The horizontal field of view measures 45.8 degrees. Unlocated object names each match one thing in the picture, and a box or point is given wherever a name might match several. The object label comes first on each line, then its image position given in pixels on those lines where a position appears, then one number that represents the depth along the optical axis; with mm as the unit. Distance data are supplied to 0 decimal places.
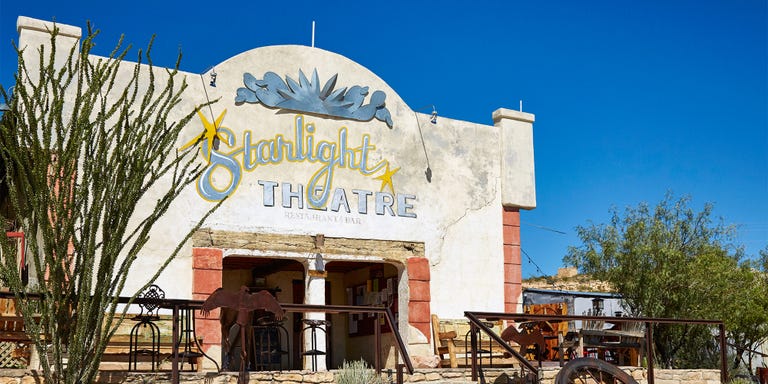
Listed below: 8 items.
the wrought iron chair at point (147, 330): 11512
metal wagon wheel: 10680
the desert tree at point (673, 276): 16156
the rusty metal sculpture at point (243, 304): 9547
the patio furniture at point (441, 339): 14203
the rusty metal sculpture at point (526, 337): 11539
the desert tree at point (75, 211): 8258
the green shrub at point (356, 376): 10016
